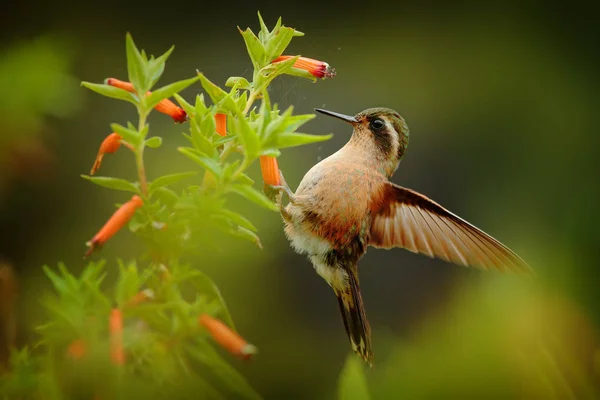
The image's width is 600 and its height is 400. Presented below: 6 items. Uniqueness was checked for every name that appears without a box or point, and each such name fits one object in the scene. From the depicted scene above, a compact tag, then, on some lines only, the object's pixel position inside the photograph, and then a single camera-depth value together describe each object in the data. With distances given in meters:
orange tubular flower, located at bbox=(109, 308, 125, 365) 1.99
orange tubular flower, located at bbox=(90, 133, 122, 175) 2.22
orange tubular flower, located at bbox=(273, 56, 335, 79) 2.24
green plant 2.06
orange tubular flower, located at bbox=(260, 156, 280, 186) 2.24
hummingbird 2.28
